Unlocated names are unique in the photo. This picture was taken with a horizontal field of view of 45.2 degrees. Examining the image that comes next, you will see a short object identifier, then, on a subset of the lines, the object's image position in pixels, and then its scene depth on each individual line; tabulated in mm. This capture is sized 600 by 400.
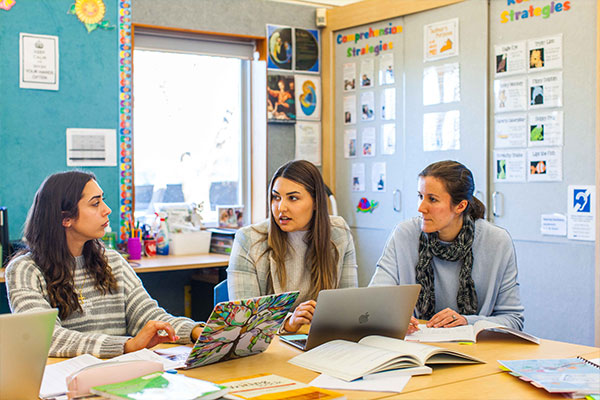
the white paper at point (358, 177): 4531
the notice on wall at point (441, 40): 4016
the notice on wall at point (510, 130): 3701
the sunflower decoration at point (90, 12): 3885
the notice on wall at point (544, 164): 3553
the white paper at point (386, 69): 4371
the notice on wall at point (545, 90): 3553
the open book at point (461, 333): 2033
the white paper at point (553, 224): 3521
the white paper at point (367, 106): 4480
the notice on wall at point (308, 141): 4688
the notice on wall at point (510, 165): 3695
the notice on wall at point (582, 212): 3398
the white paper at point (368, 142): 4473
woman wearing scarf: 2465
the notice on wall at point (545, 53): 3547
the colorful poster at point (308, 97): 4664
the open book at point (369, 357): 1679
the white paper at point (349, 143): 4613
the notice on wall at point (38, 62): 3752
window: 4332
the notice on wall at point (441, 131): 4008
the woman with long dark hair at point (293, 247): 2611
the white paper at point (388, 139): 4355
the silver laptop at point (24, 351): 1383
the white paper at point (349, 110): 4605
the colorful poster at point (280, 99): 4559
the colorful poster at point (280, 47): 4559
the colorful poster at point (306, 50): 4645
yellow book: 1466
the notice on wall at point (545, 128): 3553
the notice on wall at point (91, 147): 3896
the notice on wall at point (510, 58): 3695
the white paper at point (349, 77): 4598
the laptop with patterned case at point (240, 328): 1666
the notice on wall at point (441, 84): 4016
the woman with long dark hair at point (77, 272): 2135
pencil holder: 3838
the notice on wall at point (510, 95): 3695
